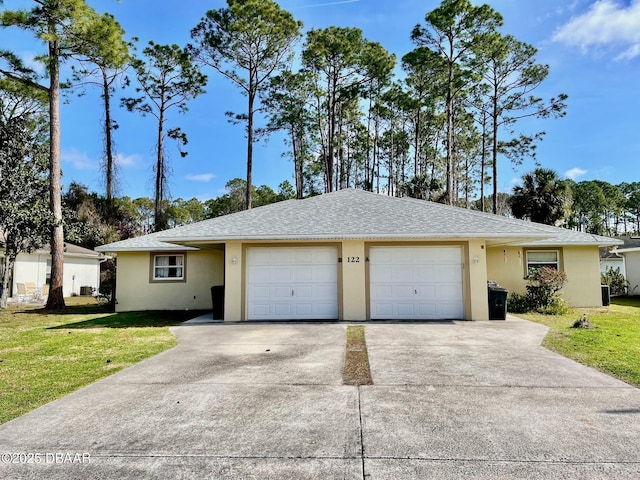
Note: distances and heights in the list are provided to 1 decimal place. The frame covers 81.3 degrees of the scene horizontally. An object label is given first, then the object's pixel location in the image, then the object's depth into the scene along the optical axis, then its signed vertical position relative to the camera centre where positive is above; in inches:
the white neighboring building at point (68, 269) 768.3 +4.4
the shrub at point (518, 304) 516.8 -50.7
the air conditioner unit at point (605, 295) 569.9 -42.6
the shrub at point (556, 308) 493.4 -54.2
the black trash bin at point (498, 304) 432.5 -42.2
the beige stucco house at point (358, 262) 421.1 +8.5
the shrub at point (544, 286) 504.3 -25.4
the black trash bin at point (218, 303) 463.2 -41.3
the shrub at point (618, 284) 800.9 -36.6
